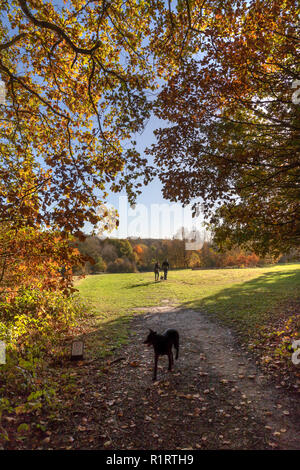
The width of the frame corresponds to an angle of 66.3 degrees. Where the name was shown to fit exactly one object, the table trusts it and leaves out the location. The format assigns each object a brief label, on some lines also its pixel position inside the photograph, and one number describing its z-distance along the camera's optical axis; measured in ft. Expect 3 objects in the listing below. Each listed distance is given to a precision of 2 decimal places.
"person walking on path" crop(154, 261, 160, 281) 75.99
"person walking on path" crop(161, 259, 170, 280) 76.40
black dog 15.39
